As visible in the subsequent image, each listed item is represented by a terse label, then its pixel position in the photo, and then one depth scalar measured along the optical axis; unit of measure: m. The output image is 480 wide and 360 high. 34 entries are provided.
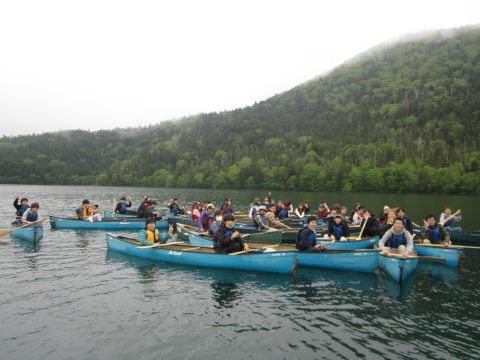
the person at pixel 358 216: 26.65
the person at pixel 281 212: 30.83
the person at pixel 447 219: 23.02
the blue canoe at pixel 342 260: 16.30
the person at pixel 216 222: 21.36
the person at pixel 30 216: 24.36
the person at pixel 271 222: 25.78
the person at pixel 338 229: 20.21
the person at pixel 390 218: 20.02
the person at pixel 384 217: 24.65
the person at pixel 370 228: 22.30
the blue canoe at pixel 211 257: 16.33
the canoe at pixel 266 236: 22.48
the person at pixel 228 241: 17.22
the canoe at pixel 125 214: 34.06
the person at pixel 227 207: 27.43
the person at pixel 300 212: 31.63
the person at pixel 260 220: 24.66
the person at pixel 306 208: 33.25
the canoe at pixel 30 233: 23.25
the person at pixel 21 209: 25.06
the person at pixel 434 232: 19.53
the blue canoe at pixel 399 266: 14.70
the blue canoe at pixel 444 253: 18.06
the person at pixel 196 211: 28.56
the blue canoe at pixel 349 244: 20.03
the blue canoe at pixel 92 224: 30.09
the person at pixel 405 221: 19.98
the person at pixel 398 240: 15.34
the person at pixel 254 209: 28.21
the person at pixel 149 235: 19.34
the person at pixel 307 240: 16.86
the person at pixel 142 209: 30.67
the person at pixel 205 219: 24.84
